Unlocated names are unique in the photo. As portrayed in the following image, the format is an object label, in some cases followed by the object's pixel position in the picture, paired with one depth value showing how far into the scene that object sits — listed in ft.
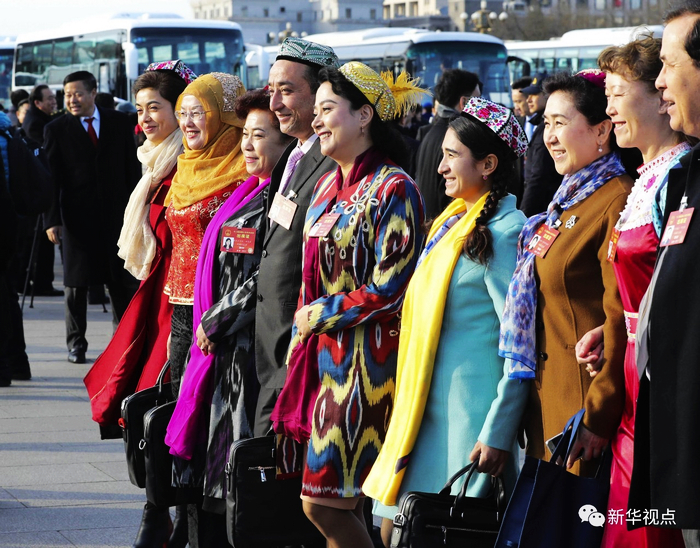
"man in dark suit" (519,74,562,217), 58.85
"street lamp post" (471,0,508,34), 267.20
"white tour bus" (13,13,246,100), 137.41
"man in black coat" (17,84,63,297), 82.56
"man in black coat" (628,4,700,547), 14.83
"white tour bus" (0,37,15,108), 194.77
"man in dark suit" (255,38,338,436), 25.39
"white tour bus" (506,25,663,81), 165.72
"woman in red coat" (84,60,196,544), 31.95
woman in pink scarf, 27.15
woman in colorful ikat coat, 22.86
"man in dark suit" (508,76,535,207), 79.50
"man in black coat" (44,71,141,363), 57.42
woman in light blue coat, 21.64
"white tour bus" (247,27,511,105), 149.09
